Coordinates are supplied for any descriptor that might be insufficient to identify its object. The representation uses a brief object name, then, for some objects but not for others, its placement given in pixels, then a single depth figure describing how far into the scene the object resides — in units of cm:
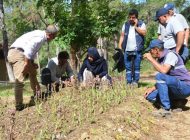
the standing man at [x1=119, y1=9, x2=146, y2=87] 484
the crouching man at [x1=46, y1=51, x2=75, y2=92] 498
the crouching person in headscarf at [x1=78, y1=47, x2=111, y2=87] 482
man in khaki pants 405
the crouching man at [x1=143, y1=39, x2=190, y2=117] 354
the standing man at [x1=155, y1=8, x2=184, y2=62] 396
